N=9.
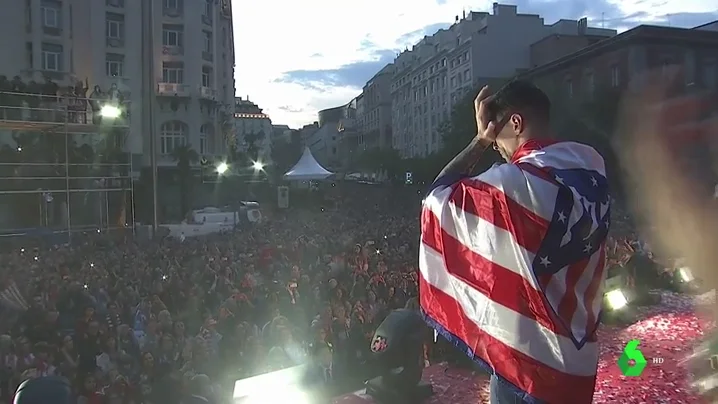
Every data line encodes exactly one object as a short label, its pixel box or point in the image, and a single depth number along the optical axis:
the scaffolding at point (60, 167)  19.83
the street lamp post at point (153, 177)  18.38
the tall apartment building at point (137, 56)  31.28
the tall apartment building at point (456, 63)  48.44
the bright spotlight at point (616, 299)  7.58
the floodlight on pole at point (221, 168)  37.16
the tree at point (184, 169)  35.31
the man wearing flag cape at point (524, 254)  1.90
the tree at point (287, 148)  95.22
